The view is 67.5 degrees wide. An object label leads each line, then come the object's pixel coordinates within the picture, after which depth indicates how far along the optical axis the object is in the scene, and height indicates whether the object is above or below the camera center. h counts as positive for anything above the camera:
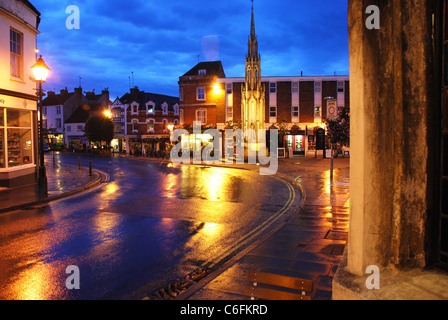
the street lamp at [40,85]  13.12 +2.49
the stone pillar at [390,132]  3.01 +0.12
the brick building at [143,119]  57.69 +4.76
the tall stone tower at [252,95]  37.19 +5.61
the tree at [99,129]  55.77 +2.98
